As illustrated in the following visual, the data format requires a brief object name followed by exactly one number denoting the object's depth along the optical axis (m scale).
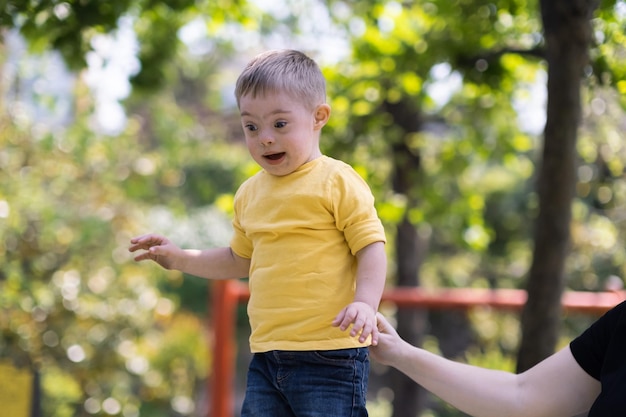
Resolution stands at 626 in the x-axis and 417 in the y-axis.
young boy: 3.51
